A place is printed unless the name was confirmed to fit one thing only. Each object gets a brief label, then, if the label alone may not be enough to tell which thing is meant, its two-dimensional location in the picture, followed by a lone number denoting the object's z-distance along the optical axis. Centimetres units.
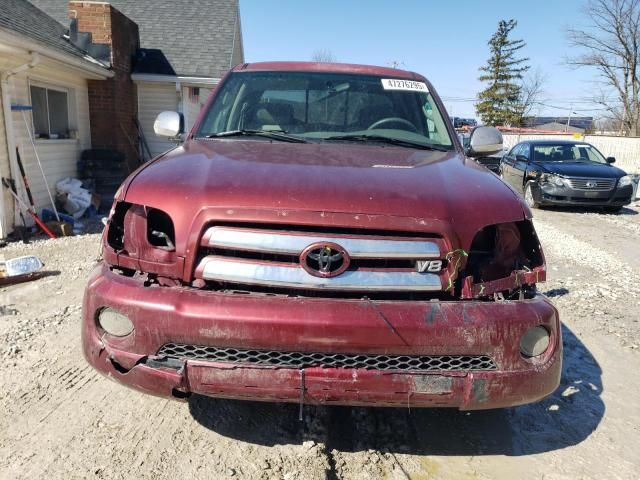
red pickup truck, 200
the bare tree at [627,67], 3108
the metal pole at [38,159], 817
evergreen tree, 4606
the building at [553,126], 7016
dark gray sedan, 1084
